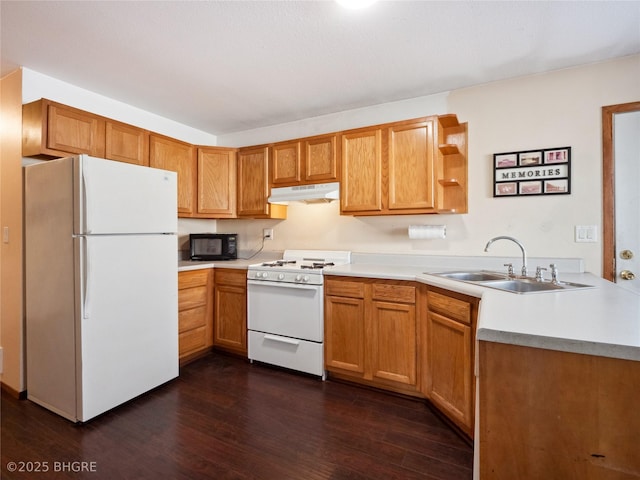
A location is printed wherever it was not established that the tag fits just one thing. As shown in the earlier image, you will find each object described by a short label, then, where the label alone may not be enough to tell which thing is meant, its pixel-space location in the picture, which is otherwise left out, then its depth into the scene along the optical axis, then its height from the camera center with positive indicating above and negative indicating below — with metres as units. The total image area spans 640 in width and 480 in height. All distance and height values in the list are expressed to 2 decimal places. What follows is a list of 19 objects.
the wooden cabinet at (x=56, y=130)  2.12 +0.78
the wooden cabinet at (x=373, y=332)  2.21 -0.69
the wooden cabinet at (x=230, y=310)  2.88 -0.67
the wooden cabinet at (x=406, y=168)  2.42 +0.58
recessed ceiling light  1.56 +1.19
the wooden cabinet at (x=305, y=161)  2.82 +0.73
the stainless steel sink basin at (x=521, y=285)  1.80 -0.28
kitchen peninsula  0.79 -0.43
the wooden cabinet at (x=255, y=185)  3.18 +0.56
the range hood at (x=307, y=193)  2.77 +0.42
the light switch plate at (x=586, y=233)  2.17 +0.03
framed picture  2.25 +0.49
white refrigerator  1.91 -0.28
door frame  2.12 +0.27
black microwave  3.29 -0.07
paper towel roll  2.60 +0.05
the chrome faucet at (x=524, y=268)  1.95 -0.19
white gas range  2.51 -0.63
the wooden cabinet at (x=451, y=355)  1.73 -0.71
